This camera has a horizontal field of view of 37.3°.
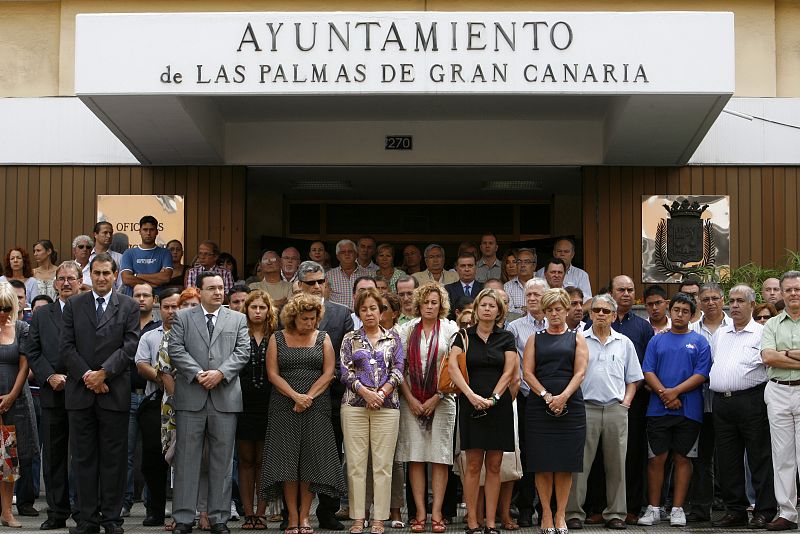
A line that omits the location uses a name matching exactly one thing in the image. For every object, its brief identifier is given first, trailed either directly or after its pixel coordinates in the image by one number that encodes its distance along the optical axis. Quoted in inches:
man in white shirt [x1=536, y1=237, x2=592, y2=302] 498.9
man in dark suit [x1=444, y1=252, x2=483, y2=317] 457.7
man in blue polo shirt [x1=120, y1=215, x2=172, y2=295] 507.2
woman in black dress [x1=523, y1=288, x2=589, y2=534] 347.9
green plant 506.0
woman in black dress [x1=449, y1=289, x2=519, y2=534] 346.6
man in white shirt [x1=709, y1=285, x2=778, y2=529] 369.1
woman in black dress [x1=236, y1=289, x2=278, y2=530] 364.2
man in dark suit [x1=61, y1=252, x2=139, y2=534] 349.4
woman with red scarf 356.8
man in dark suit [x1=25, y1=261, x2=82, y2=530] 362.0
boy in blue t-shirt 374.9
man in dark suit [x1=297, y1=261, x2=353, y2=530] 364.5
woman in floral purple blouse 353.4
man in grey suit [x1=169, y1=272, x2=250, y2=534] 351.9
